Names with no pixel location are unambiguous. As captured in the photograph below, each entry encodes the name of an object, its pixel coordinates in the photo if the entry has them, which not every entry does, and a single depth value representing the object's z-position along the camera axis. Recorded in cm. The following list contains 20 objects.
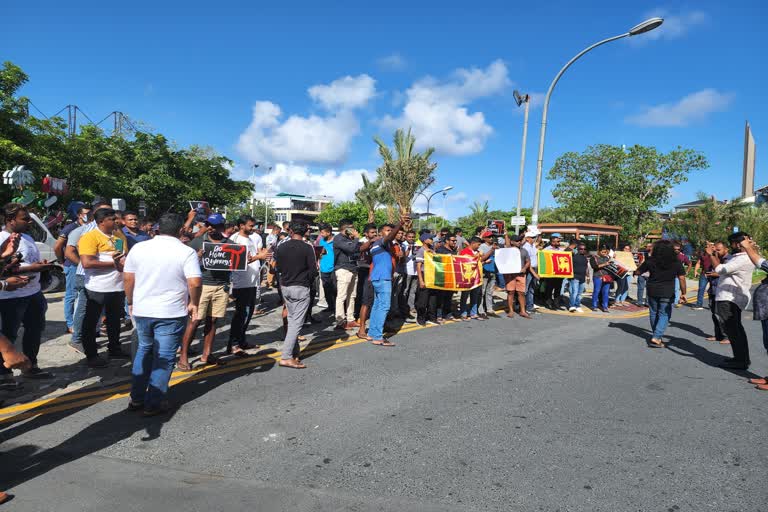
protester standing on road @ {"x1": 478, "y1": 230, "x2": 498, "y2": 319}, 1026
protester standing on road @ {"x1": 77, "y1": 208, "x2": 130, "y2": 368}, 526
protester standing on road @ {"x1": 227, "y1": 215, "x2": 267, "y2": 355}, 627
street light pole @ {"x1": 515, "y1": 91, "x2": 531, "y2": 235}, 1633
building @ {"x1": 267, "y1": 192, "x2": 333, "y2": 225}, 10275
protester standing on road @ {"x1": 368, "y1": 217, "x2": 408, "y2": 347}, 736
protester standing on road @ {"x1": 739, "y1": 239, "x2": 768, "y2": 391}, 570
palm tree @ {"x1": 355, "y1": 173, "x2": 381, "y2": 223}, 4472
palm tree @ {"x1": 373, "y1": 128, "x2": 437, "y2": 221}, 3559
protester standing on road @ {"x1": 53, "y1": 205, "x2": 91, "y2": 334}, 687
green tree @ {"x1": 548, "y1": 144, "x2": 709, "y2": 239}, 3102
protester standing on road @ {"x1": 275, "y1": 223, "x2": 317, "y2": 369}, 586
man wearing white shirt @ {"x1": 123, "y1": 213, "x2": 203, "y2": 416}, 415
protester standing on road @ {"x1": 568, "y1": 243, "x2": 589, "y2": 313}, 1134
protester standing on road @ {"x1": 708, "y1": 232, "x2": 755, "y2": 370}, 627
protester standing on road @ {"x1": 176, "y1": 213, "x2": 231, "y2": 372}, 576
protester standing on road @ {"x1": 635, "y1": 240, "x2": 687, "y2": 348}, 758
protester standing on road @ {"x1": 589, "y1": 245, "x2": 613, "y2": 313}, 1168
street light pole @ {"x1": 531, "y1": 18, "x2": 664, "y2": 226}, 1267
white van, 1114
